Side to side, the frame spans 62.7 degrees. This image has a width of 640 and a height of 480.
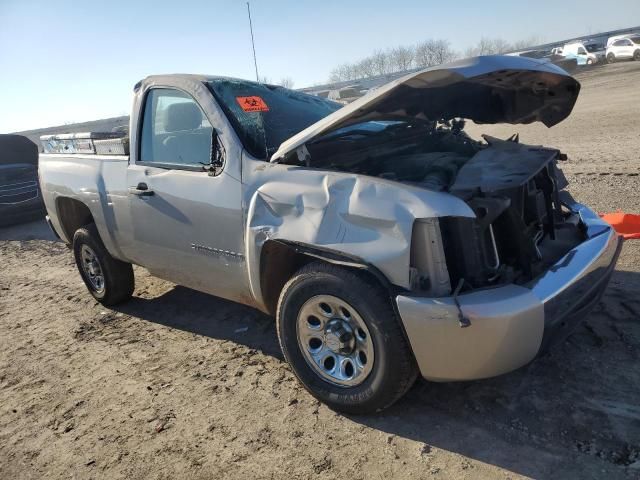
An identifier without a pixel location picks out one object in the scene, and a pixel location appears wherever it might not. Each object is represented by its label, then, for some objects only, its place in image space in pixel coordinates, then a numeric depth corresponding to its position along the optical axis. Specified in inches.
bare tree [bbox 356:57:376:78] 4148.6
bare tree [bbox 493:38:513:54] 4252.0
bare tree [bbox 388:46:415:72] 4131.4
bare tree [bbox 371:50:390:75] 4187.7
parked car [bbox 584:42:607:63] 1342.3
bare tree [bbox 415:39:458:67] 3565.5
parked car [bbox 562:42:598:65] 1348.4
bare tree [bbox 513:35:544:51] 4423.5
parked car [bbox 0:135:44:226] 409.1
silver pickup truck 103.4
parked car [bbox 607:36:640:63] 1253.7
